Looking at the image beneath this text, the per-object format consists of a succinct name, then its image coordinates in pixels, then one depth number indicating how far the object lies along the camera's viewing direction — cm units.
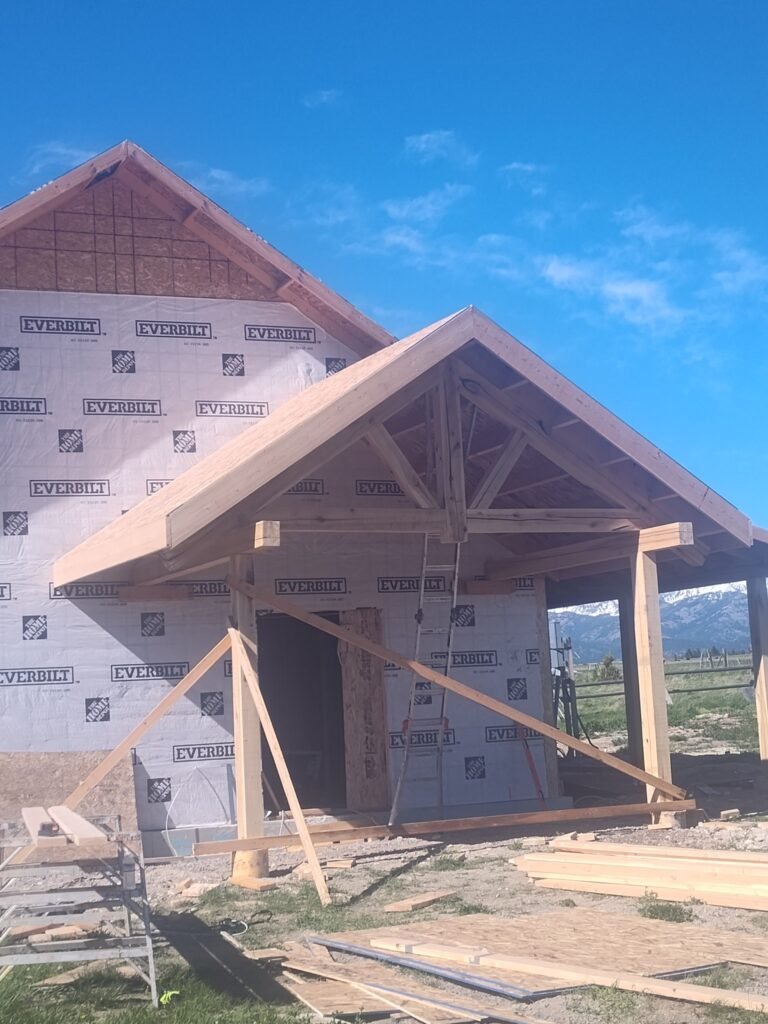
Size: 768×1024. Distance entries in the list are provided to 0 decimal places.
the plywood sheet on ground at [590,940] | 633
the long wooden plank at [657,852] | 874
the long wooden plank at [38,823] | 633
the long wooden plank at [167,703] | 1027
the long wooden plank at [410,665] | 1011
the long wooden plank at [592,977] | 564
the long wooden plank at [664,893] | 785
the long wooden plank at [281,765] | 892
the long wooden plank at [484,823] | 1088
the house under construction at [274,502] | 1112
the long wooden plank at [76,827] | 605
